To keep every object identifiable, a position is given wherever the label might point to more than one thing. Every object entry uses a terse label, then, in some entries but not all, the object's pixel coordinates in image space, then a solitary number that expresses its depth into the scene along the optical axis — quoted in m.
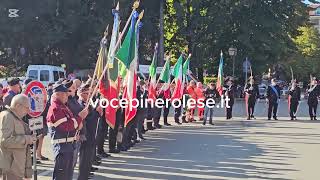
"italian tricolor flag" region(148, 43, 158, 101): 17.97
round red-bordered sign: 10.18
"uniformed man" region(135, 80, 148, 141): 15.40
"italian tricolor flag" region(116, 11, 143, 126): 11.77
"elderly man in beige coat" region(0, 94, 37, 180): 6.88
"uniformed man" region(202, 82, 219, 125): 21.16
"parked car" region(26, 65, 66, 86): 33.53
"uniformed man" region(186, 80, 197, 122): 22.45
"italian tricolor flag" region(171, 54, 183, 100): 21.05
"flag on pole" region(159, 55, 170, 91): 20.28
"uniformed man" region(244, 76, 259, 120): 23.36
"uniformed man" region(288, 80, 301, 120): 23.75
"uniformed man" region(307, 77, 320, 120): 23.80
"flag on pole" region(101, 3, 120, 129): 11.34
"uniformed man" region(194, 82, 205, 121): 22.30
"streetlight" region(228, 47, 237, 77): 40.39
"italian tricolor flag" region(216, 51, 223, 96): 24.68
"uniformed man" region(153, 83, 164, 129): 19.11
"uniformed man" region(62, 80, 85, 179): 8.44
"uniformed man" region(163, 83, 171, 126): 20.45
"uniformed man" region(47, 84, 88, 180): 7.54
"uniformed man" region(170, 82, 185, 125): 21.57
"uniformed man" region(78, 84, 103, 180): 9.34
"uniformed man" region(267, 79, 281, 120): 23.36
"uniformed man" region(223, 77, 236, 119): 23.84
